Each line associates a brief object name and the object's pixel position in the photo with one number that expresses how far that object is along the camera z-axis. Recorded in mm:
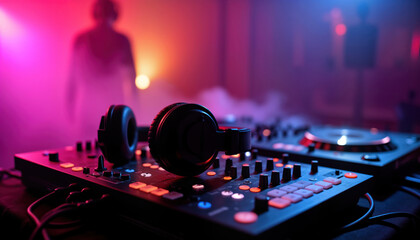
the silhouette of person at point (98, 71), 1351
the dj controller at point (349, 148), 849
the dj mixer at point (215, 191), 468
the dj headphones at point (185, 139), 626
